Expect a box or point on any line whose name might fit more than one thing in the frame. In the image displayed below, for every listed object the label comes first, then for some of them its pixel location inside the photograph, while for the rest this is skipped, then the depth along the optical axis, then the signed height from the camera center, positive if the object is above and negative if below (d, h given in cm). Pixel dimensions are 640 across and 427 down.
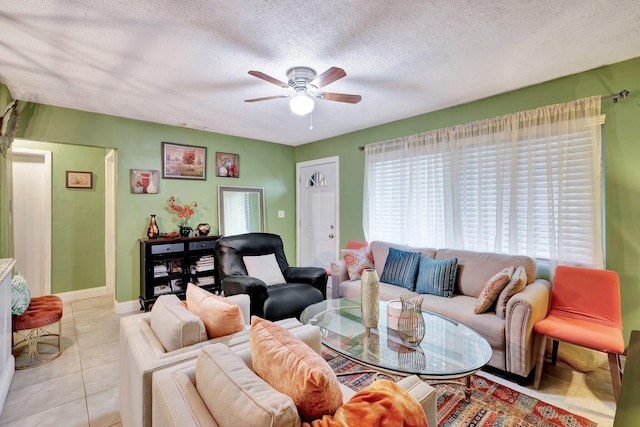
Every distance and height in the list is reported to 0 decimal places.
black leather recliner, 283 -68
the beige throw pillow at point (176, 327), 137 -53
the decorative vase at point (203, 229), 429 -19
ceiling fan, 243 +104
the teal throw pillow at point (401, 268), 313 -59
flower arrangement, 418 +9
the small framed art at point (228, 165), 464 +81
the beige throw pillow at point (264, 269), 329 -61
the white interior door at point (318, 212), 484 +5
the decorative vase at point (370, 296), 206 -57
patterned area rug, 180 -127
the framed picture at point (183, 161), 414 +79
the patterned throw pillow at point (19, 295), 238 -63
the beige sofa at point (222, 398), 79 -58
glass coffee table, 156 -81
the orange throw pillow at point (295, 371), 86 -49
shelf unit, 375 -67
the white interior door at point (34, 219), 396 -1
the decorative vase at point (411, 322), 179 -65
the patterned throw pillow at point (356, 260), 355 -56
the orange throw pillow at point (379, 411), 77 -53
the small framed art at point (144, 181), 390 +48
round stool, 245 -88
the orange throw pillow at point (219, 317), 147 -51
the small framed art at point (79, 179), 423 +55
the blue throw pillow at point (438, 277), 289 -63
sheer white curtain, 252 +28
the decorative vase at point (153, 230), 386 -18
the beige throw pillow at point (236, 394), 77 -51
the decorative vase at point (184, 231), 411 -21
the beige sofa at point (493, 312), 215 -80
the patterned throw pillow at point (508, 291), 231 -61
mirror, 465 +9
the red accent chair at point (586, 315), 195 -81
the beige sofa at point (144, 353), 119 -60
